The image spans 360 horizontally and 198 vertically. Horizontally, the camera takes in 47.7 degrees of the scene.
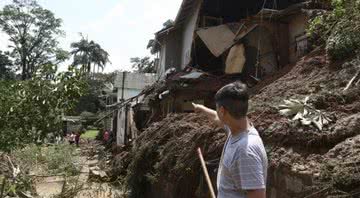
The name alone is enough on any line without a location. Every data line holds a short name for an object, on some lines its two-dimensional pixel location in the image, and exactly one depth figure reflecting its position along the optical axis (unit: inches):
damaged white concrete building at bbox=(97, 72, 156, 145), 784.1
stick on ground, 136.3
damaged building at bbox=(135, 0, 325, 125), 495.5
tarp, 521.0
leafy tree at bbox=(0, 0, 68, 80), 1813.5
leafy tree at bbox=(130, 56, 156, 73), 2038.1
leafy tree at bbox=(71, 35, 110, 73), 2620.6
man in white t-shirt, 105.3
